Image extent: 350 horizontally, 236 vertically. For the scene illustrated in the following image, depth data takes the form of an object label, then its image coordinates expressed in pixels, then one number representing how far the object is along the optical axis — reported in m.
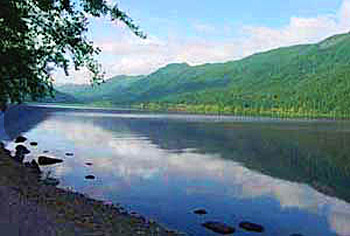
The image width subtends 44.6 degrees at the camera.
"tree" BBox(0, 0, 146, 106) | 13.68
